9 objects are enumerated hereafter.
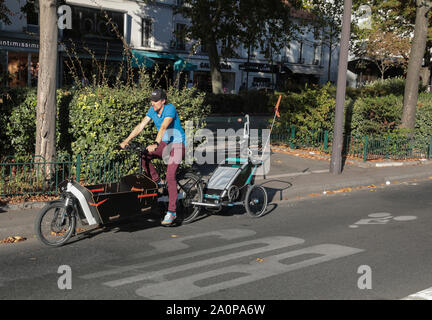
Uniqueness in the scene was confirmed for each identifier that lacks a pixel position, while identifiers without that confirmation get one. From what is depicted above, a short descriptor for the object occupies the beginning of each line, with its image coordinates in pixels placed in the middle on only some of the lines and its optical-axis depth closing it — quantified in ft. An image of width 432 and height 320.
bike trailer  26.12
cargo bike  20.97
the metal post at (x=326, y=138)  48.77
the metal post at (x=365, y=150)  45.88
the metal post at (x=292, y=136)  51.42
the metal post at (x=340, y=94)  38.73
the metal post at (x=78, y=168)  28.48
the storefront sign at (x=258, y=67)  145.15
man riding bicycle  24.14
